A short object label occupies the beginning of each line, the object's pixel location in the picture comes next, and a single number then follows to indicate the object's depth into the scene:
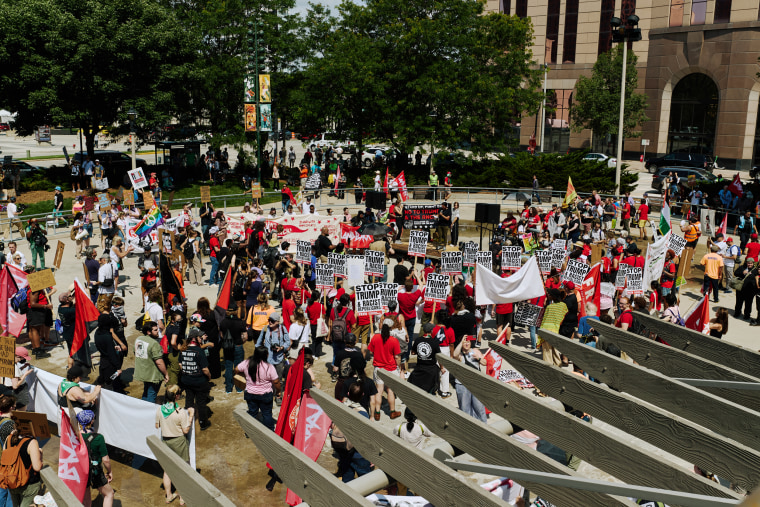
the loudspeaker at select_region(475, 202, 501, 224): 22.53
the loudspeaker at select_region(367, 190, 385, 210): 25.69
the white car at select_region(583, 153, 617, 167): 51.69
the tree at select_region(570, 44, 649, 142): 53.53
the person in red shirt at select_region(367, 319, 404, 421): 11.26
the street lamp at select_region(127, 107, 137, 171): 30.30
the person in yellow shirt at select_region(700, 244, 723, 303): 17.64
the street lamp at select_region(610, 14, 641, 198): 29.34
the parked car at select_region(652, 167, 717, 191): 40.56
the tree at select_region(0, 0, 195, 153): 33.09
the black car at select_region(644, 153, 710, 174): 48.97
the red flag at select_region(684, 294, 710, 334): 12.58
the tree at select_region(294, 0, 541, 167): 38.19
